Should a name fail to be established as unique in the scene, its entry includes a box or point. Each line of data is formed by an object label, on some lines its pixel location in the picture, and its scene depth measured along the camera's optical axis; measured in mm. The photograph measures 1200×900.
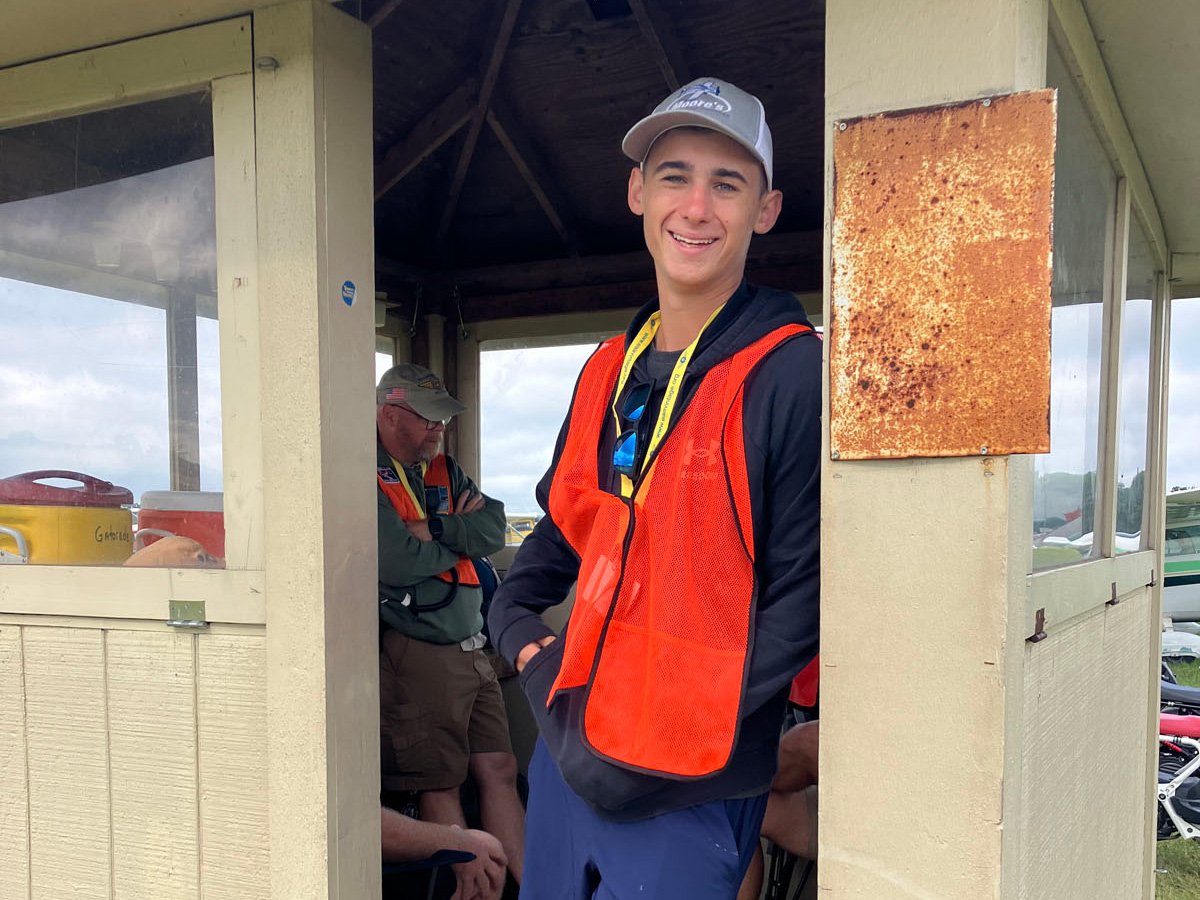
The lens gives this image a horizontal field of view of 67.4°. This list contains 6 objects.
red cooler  1954
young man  1354
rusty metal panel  1231
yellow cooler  2109
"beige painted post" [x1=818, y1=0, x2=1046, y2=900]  1246
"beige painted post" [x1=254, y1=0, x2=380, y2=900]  1817
